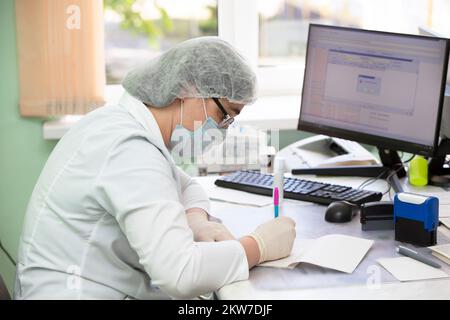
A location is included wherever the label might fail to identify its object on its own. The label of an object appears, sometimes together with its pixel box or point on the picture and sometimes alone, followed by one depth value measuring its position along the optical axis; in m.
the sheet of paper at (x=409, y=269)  2.14
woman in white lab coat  2.08
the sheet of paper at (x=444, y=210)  2.50
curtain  3.20
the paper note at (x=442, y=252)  2.21
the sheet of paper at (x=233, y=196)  2.65
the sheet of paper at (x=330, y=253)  2.19
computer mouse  2.48
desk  2.07
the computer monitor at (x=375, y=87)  2.62
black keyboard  2.62
